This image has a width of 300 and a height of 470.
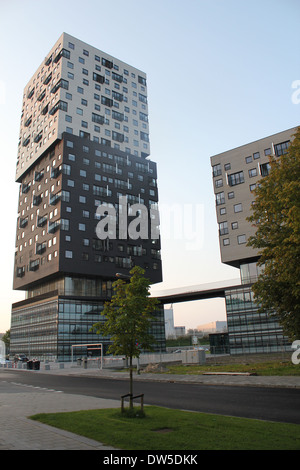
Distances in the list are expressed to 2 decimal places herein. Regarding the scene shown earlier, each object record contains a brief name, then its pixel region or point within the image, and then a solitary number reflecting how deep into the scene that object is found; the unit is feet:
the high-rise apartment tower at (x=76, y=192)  246.06
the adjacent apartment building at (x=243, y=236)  195.31
